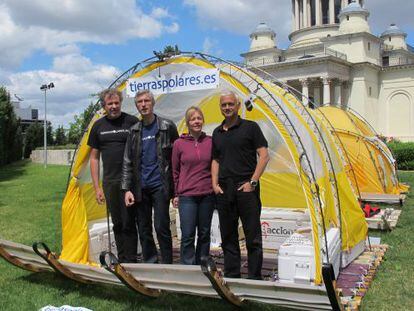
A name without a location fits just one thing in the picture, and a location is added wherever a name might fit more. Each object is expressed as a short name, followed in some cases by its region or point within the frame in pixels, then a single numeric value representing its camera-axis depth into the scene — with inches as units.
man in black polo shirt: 189.0
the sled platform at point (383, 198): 481.7
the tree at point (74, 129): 2527.3
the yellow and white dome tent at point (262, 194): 174.4
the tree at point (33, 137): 1957.1
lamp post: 1359.1
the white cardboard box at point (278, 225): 279.7
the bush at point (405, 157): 1015.0
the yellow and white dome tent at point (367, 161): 529.7
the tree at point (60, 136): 2690.2
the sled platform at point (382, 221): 354.8
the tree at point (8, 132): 1217.4
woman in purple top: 197.2
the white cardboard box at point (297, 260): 204.2
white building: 2020.2
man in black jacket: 206.1
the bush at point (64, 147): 1635.1
